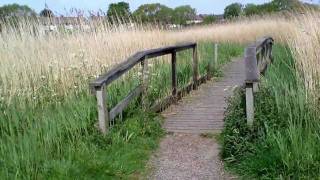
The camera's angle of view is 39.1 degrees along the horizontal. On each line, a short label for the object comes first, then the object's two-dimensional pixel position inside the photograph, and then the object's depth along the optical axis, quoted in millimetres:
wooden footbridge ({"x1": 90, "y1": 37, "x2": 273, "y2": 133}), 5457
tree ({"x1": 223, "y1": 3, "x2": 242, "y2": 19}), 42166
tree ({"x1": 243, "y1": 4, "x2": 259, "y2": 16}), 40781
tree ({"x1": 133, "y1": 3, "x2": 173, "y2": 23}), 14855
